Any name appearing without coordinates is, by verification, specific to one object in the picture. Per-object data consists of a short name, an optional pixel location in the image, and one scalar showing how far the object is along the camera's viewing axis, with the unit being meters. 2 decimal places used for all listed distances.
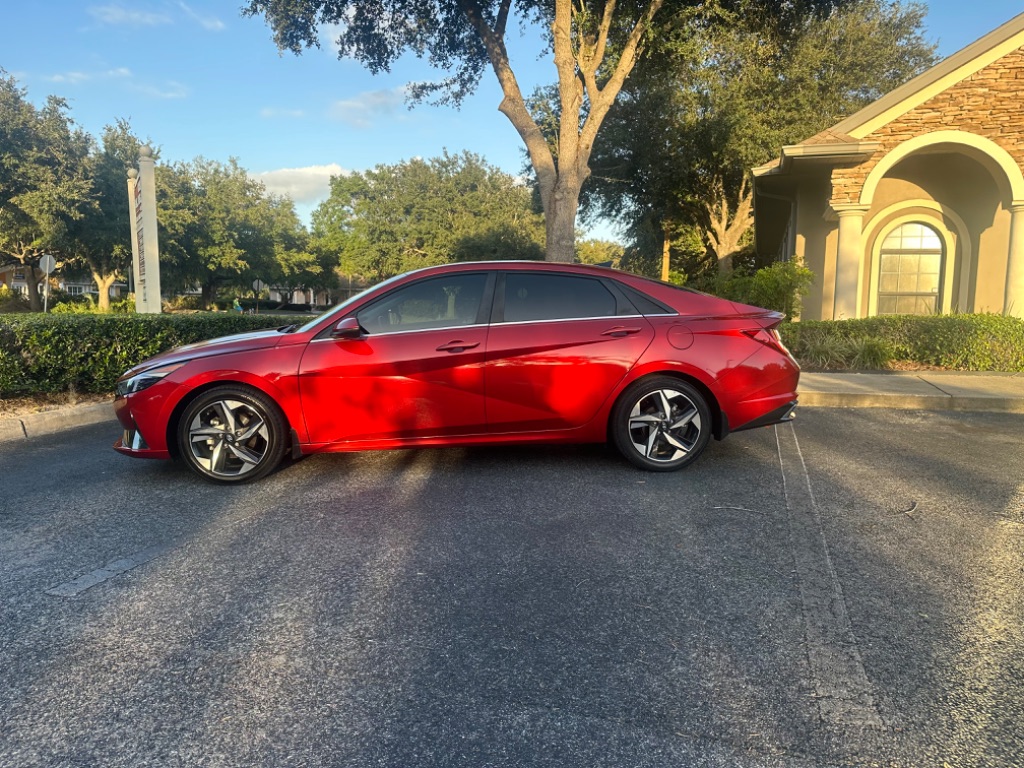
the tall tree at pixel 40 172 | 27.73
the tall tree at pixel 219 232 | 40.75
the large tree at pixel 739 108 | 21.69
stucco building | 12.01
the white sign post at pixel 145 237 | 11.32
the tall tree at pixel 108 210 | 31.52
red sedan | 4.67
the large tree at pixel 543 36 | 12.48
